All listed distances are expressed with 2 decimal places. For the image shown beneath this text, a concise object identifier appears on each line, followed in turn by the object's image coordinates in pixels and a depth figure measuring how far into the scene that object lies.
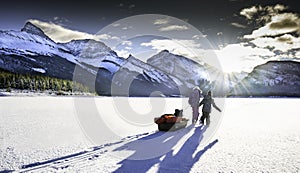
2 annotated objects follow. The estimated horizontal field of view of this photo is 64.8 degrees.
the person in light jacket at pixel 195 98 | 13.47
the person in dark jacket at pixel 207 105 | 13.19
